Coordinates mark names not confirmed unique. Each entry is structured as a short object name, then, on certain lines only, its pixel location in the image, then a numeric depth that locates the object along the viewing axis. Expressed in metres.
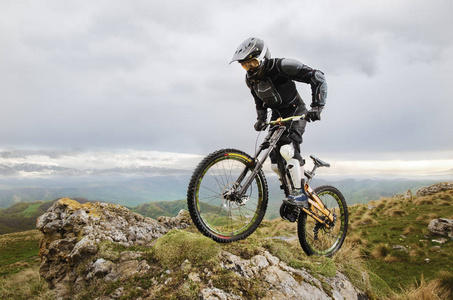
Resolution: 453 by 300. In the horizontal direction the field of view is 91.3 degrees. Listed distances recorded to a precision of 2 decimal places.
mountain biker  4.87
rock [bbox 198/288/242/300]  3.13
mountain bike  4.31
